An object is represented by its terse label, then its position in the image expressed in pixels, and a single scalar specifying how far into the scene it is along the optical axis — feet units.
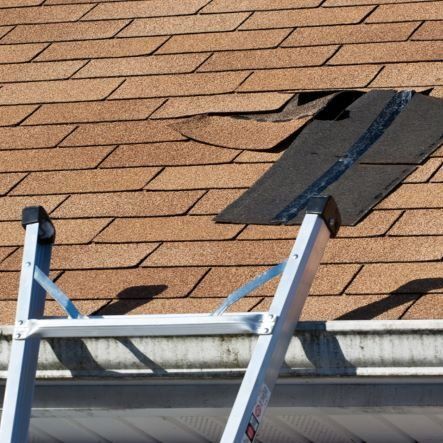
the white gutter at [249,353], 22.21
